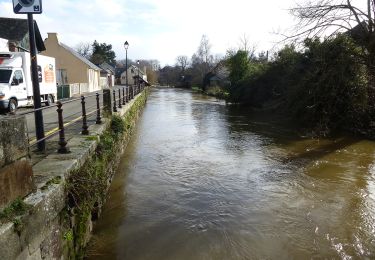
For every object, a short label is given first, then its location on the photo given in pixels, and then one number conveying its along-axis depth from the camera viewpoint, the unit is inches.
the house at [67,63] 1646.2
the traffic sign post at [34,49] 232.4
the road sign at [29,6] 232.1
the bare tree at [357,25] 589.0
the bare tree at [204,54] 3876.2
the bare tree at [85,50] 4325.8
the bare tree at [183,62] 4751.5
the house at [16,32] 1087.2
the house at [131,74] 3744.6
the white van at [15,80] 617.6
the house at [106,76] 2241.6
